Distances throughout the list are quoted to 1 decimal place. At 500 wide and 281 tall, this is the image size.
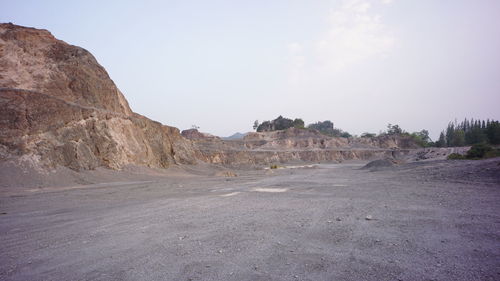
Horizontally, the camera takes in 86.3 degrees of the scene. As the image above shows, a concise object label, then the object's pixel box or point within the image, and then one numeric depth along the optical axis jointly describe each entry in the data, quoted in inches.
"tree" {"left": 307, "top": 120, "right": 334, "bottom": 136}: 5739.2
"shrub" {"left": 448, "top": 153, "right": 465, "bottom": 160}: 986.2
